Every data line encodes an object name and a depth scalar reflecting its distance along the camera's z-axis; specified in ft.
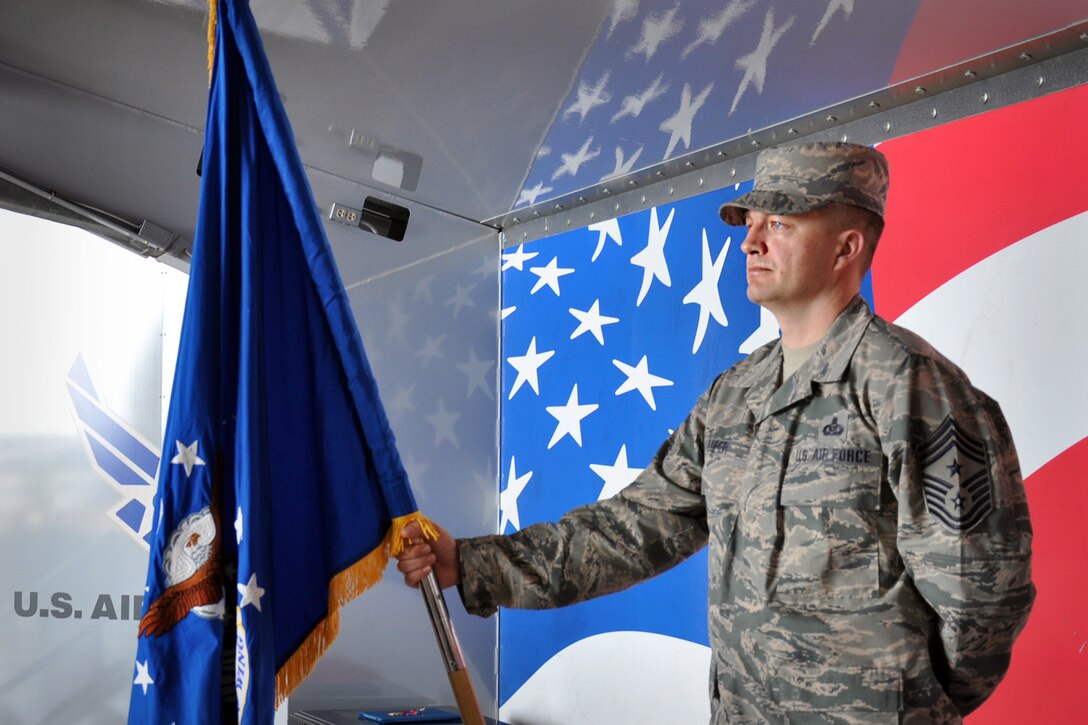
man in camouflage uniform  5.61
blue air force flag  6.06
